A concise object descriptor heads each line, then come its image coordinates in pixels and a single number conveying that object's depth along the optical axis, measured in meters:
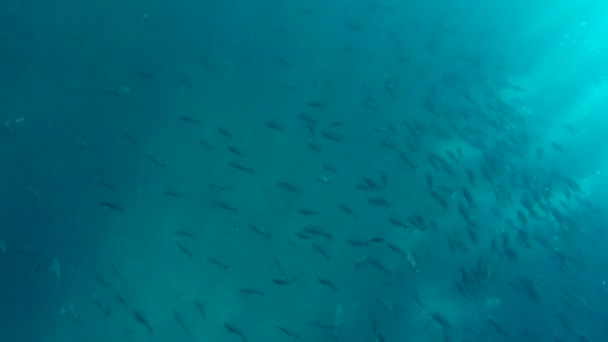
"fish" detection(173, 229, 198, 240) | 8.85
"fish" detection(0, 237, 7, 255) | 7.88
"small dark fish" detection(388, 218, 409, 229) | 8.50
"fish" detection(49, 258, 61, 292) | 8.83
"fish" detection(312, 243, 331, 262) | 8.60
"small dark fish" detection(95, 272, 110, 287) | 8.71
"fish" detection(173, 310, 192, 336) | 8.67
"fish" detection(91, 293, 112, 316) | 8.77
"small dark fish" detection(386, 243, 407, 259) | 8.41
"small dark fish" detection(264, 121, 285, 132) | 8.77
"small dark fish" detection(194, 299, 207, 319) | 8.36
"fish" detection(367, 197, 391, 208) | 8.58
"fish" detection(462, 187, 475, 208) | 8.92
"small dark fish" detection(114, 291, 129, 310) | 8.74
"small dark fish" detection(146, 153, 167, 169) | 9.77
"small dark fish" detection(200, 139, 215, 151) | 10.62
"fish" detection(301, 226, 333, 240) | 8.05
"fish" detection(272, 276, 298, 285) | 7.58
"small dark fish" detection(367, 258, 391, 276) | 8.66
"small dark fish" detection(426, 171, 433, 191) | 9.07
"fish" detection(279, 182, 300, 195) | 8.52
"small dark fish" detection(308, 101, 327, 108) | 9.63
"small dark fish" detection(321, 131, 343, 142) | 9.19
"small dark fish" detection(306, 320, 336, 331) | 9.49
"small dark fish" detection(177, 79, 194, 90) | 10.68
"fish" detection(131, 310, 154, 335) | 7.68
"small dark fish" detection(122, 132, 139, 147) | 10.24
